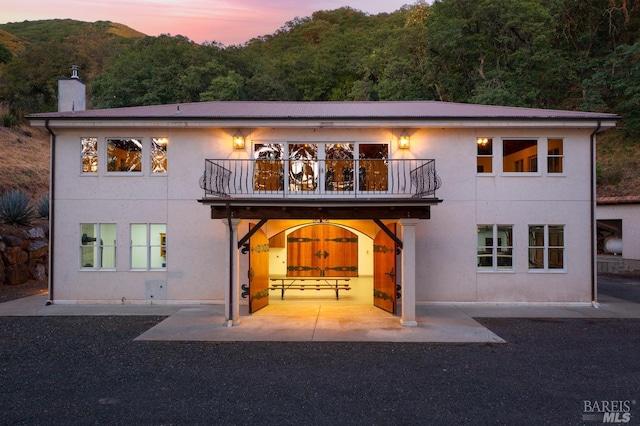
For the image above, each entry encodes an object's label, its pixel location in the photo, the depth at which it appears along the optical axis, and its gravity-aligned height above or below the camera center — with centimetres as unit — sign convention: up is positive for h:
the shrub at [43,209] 1897 +45
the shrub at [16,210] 1720 +36
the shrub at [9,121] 3244 +736
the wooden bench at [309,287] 1361 -211
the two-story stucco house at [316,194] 1255 +78
